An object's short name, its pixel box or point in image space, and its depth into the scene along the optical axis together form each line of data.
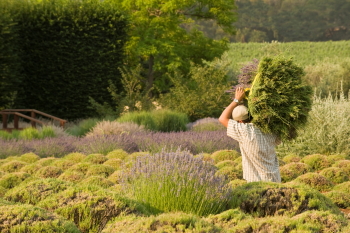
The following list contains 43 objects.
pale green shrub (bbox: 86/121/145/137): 24.30
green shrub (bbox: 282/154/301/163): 18.23
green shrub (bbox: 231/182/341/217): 9.39
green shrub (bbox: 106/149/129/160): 18.03
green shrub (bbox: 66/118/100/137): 28.41
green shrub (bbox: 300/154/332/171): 17.20
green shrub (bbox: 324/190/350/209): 12.55
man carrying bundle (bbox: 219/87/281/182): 10.51
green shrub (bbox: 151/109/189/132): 28.64
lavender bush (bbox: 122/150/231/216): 9.43
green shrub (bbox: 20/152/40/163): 18.08
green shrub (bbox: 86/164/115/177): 14.69
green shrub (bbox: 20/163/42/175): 15.10
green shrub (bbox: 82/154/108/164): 17.09
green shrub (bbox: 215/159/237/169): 15.49
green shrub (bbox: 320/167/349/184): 15.20
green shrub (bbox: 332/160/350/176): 16.20
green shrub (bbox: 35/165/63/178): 14.45
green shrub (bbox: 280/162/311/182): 14.52
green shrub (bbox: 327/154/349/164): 18.01
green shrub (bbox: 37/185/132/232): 8.77
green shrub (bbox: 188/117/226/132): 27.69
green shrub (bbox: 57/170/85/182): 13.69
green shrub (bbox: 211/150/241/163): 17.90
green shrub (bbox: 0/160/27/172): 15.77
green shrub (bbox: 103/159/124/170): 16.08
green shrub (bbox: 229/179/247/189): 12.32
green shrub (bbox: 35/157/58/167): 16.87
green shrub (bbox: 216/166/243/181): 13.95
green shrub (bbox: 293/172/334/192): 13.98
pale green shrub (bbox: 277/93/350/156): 20.42
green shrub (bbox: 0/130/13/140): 23.00
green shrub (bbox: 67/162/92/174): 15.27
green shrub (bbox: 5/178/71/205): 10.01
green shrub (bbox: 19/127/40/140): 23.77
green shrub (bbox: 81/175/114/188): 12.45
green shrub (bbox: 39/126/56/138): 24.41
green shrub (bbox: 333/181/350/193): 13.66
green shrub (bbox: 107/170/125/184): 13.47
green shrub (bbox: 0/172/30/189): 12.98
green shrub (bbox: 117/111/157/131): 27.37
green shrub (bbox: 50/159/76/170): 16.14
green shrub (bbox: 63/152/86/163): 17.95
